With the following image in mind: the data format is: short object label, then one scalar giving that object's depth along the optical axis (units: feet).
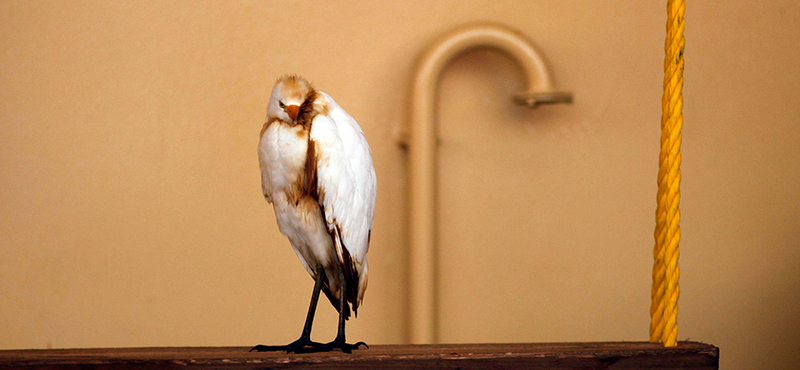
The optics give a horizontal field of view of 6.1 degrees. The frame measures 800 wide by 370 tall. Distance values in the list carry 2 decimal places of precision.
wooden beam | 27.78
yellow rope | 27.77
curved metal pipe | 29.33
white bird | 27.89
